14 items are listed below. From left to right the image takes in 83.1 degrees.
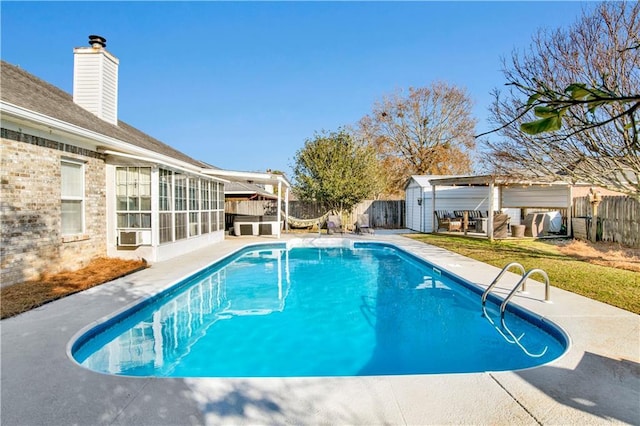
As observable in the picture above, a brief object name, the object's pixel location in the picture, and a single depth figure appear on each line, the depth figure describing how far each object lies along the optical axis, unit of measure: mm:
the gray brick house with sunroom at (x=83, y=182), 5883
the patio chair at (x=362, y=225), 16459
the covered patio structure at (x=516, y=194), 13344
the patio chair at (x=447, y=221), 16422
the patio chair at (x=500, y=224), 13766
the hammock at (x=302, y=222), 17234
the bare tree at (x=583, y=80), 7871
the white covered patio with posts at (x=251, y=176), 12763
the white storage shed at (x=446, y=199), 17016
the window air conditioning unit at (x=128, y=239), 8492
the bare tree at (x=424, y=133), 26719
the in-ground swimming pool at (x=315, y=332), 4156
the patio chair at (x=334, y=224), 16531
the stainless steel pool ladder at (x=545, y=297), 5051
